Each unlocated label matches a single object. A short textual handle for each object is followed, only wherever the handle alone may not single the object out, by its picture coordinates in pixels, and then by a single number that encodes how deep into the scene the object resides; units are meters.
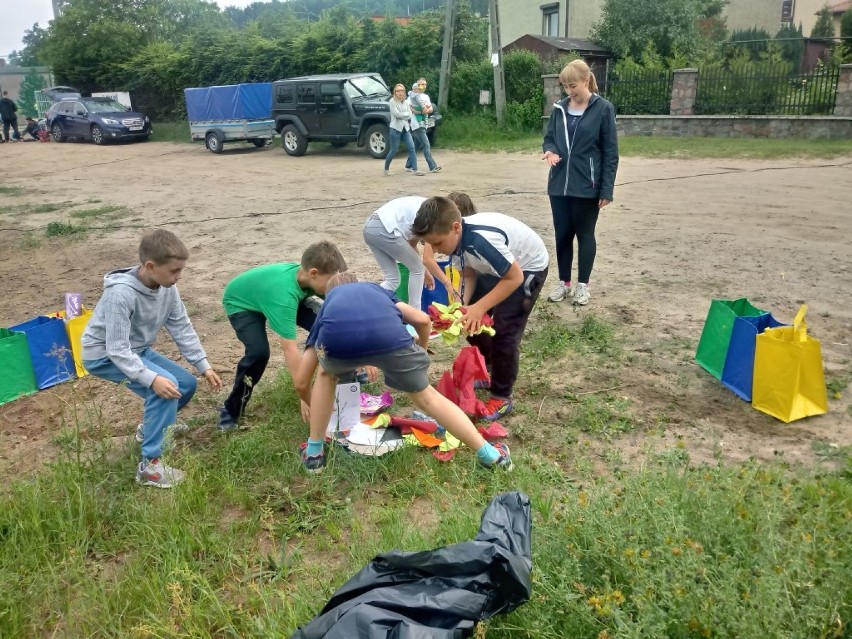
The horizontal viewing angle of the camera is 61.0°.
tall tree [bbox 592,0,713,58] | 24.23
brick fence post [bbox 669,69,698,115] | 16.55
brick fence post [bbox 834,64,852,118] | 14.41
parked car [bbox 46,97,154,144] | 22.89
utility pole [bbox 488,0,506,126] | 17.75
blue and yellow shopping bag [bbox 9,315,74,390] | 4.66
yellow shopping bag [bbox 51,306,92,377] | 4.80
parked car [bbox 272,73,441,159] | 16.16
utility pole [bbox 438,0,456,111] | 17.92
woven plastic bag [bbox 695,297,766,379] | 4.26
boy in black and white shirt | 3.70
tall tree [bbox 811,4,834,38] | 31.19
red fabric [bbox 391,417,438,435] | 3.89
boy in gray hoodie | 3.43
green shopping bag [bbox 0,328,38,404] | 4.51
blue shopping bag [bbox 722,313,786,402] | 4.05
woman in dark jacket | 5.47
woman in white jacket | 13.44
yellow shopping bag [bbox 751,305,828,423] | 3.74
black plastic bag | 2.02
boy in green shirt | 3.67
